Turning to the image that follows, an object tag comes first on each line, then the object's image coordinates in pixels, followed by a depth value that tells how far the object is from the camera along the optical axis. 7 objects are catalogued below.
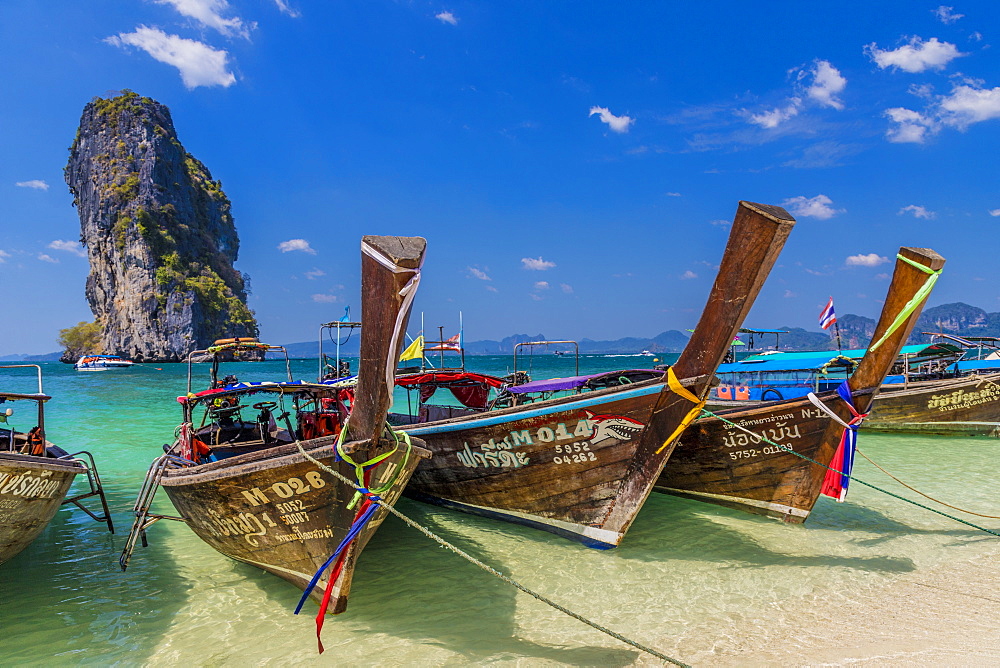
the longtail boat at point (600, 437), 5.08
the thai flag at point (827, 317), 16.48
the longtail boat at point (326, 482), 3.50
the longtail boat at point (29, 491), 4.86
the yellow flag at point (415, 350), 13.64
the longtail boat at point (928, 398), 14.43
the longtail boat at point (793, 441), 5.61
